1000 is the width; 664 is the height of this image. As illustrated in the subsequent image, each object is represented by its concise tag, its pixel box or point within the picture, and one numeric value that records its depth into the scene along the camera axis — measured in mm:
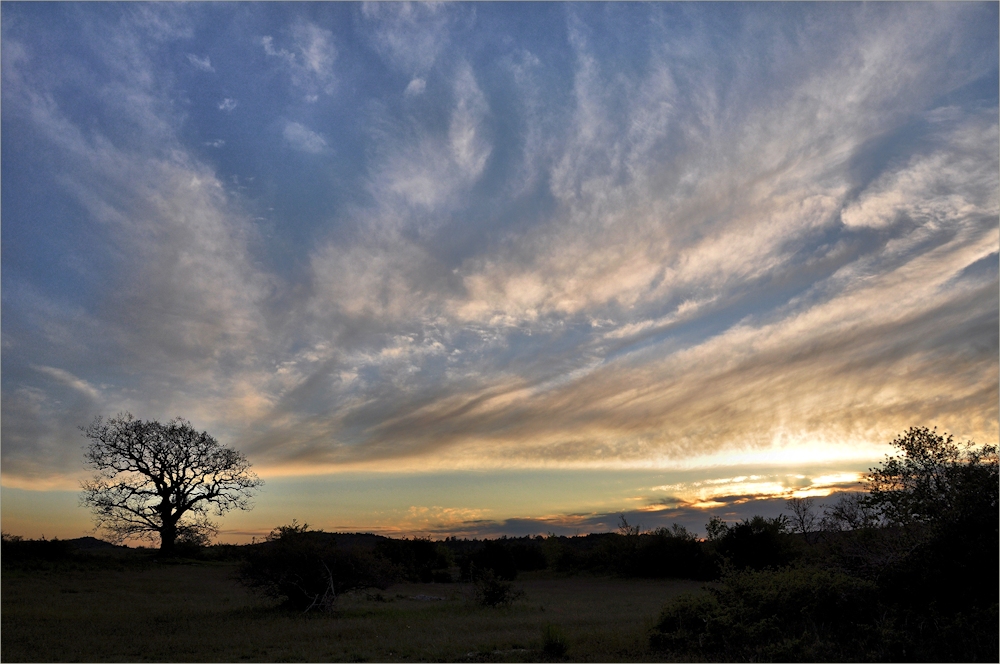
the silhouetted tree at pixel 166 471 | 48031
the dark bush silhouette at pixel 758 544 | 50031
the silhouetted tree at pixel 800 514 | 55594
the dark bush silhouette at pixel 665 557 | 54431
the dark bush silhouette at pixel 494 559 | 60409
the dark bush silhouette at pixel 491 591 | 29078
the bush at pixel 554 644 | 15539
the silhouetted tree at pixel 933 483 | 14398
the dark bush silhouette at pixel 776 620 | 13367
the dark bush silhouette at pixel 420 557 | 55562
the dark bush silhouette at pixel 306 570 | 24422
